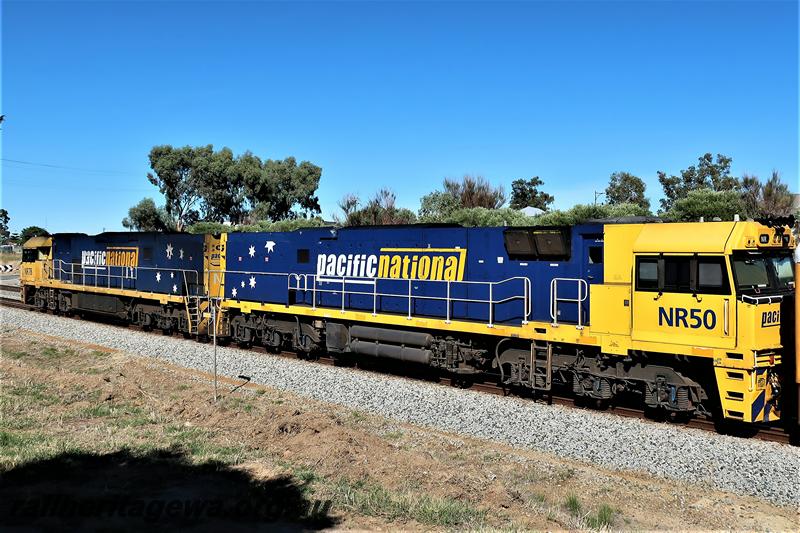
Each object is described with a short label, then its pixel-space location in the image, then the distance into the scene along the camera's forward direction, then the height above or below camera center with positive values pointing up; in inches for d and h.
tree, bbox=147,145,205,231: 2721.5 +409.2
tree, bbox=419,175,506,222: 1898.4 +226.2
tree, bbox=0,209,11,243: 5088.6 +354.5
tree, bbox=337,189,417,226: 1894.7 +173.9
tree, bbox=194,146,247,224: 2682.1 +370.6
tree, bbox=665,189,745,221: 1060.5 +112.7
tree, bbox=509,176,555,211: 2785.7 +336.3
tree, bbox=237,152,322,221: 2655.0 +364.4
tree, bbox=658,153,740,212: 2359.7 +352.5
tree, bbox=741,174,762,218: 1656.0 +216.7
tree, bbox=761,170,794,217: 1660.9 +198.6
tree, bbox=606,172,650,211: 2576.3 +338.3
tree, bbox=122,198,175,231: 2812.5 +228.7
